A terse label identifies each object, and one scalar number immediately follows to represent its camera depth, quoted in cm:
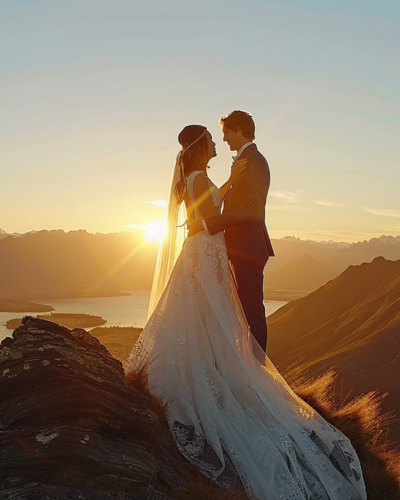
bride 393
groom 485
